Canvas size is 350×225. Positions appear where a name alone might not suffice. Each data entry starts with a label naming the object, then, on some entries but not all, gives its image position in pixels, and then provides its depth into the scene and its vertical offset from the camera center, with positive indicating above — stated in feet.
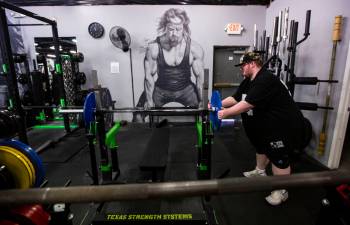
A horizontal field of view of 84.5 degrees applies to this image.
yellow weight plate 3.16 -1.47
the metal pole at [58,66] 12.74 +0.51
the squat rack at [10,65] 8.93 +0.43
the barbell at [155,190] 2.20 -1.33
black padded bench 7.00 -3.25
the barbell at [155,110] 6.68 -1.37
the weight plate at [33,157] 3.35 -1.46
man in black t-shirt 6.15 -1.39
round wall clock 15.64 +3.54
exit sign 15.69 +3.53
